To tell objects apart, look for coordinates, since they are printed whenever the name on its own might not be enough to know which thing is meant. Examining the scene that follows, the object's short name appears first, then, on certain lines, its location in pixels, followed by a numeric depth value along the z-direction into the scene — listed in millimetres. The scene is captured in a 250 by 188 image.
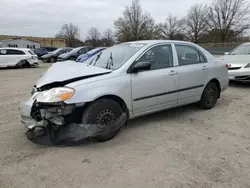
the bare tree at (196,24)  48662
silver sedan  2949
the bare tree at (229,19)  40469
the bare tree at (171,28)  56625
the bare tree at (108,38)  52656
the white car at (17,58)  14523
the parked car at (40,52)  25508
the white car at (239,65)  6840
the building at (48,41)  54512
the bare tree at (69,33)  66200
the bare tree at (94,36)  58934
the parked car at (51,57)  20594
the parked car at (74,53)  16375
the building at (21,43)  43750
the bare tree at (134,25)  46219
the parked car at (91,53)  12528
